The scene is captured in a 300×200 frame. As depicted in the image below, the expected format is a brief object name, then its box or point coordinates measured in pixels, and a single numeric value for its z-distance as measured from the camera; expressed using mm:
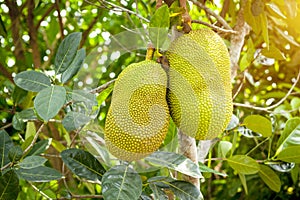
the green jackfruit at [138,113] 2429
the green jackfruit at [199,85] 2518
